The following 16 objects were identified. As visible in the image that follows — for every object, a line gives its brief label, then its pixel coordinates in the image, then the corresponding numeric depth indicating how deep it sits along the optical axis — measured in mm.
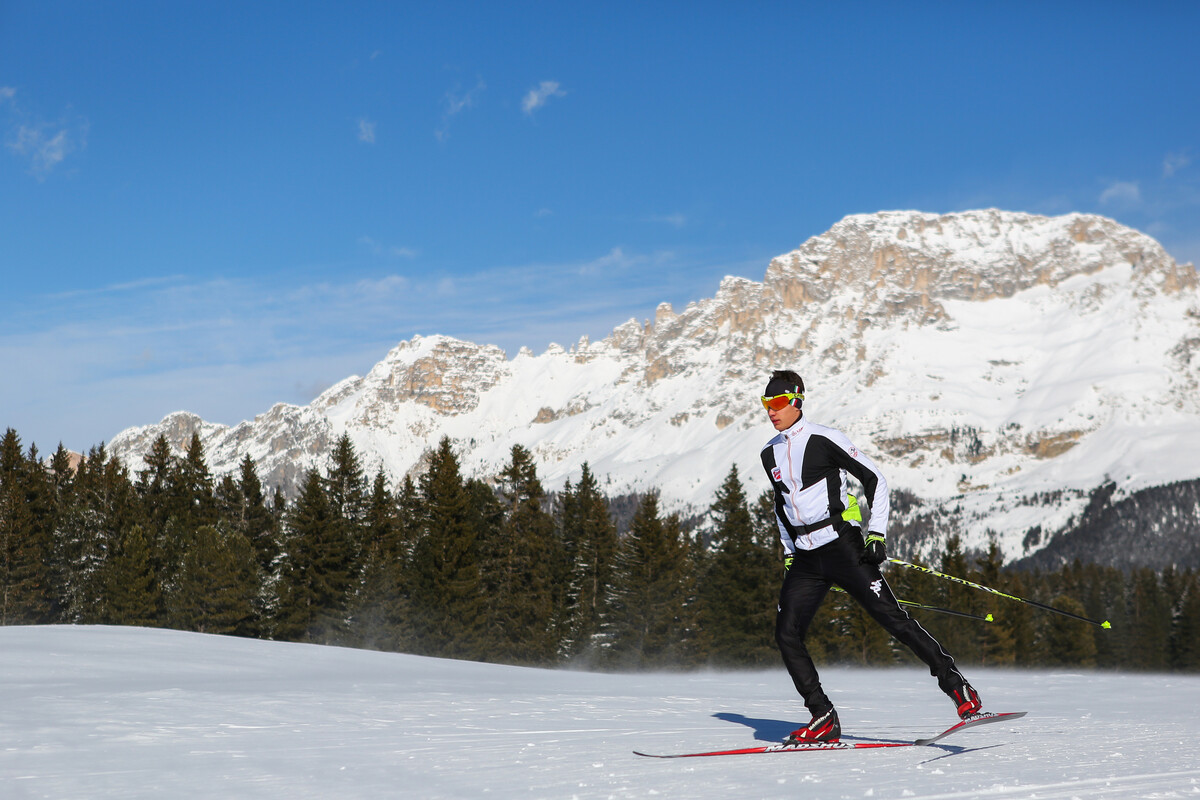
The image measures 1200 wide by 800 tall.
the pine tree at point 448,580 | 39156
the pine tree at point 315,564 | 40062
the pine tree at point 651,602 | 42438
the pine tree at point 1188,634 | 66438
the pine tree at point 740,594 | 39812
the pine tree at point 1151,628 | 70562
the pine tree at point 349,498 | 41562
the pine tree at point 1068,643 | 61156
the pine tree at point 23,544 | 41656
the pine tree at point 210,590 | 37781
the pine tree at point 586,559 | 44031
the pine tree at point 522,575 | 42225
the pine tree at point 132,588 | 39562
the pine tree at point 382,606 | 38312
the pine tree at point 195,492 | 47938
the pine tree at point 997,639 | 53875
